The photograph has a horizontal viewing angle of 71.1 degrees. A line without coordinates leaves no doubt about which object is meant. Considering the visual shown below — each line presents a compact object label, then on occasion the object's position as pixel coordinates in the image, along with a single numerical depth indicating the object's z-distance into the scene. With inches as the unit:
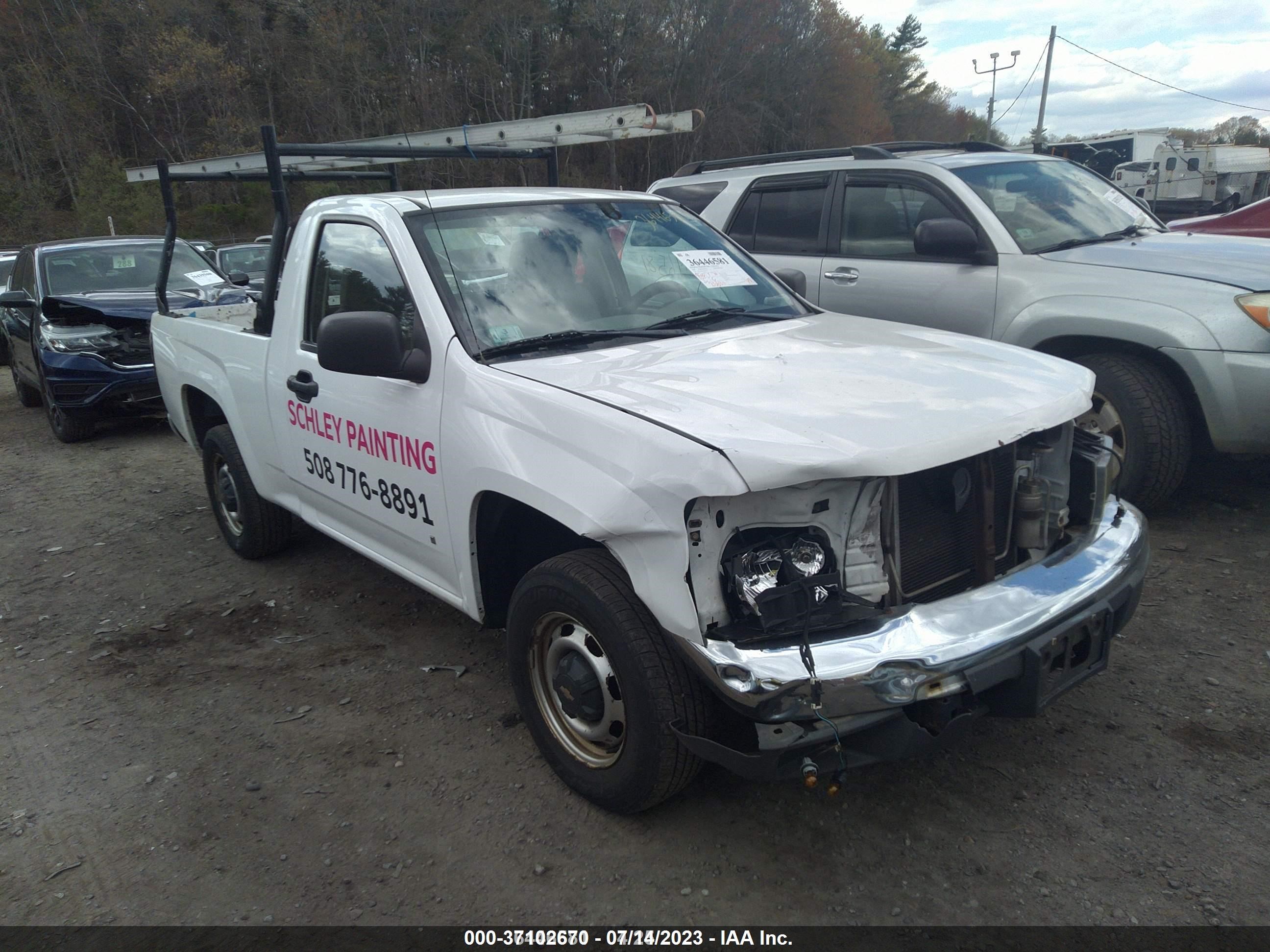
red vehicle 307.4
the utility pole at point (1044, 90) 1550.2
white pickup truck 88.0
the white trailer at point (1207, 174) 1011.9
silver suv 171.9
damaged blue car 313.1
